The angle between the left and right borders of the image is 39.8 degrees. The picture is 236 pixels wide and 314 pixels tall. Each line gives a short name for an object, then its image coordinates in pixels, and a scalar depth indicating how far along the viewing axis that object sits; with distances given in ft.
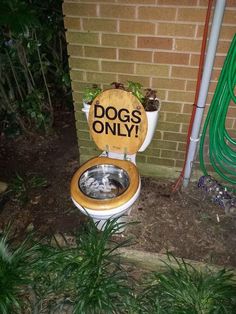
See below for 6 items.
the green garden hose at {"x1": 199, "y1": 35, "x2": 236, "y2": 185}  6.42
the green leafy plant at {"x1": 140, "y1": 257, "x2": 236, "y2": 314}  6.03
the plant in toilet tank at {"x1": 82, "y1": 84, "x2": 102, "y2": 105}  7.41
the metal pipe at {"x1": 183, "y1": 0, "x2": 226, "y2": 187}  5.92
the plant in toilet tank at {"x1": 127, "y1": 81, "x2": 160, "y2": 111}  7.07
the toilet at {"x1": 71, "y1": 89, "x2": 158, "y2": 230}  6.69
